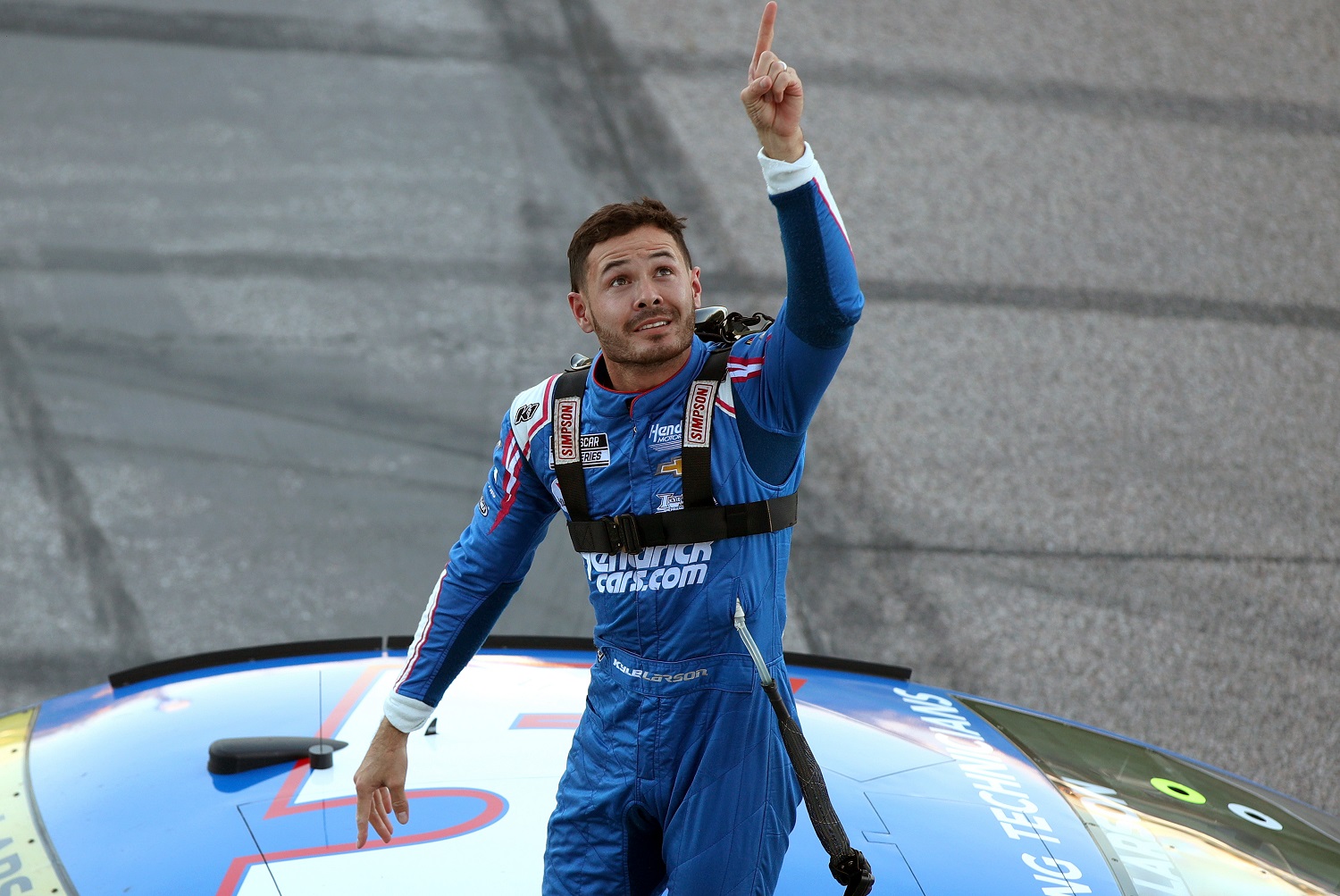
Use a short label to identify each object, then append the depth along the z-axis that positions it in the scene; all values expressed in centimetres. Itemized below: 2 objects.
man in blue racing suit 1607
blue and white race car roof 1628
